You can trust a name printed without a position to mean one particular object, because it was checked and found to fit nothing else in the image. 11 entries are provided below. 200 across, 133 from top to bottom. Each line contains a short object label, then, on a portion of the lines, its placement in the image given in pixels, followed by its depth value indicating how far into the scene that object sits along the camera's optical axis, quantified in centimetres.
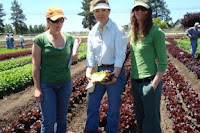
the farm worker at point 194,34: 1418
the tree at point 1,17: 8169
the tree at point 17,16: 9312
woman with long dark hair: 354
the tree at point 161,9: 9750
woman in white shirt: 382
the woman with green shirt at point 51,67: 369
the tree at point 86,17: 8356
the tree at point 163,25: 6213
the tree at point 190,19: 6194
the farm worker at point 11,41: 2827
